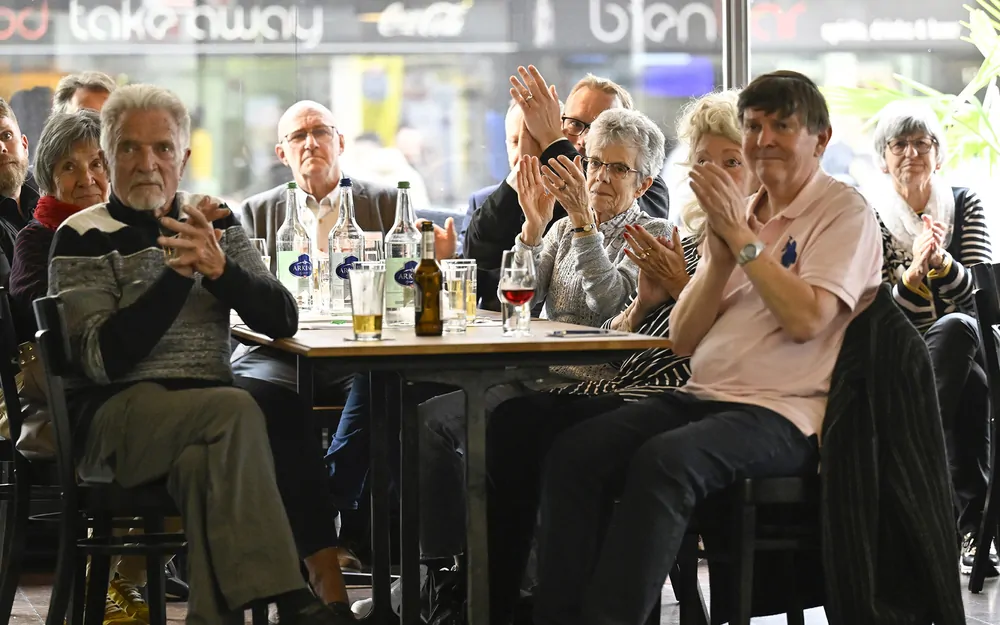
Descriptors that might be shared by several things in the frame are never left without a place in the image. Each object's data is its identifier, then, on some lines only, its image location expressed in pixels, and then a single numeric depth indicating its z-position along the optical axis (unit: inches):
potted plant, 434.3
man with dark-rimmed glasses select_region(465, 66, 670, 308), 306.3
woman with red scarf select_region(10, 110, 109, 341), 251.4
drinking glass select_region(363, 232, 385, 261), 293.4
